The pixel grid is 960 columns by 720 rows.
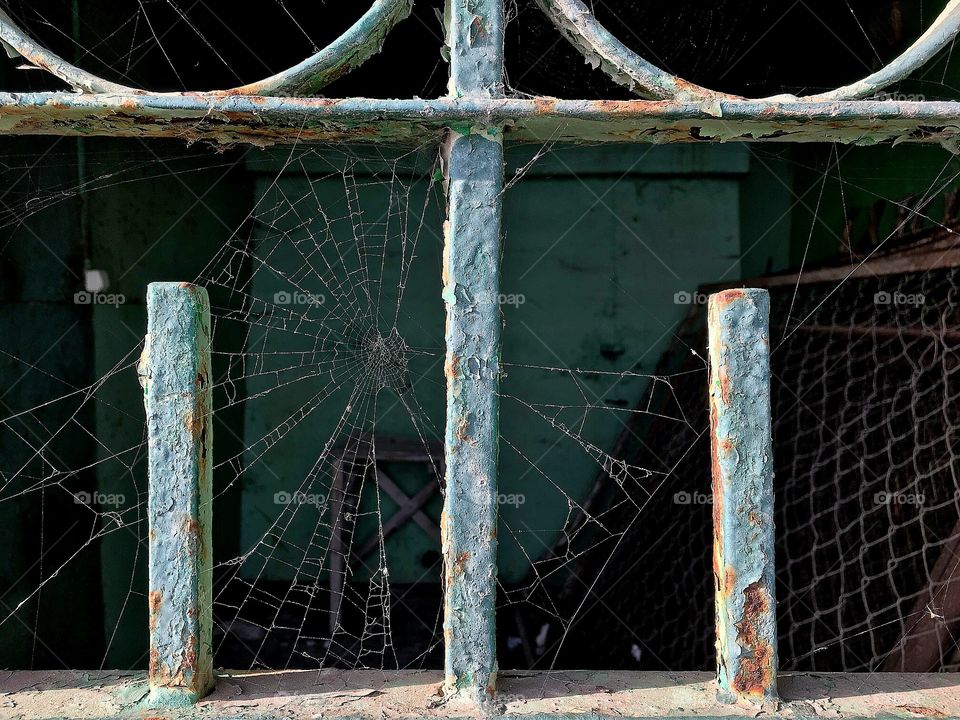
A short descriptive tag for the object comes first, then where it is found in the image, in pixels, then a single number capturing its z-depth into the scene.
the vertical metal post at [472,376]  0.36
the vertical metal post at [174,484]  0.35
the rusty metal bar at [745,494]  0.36
